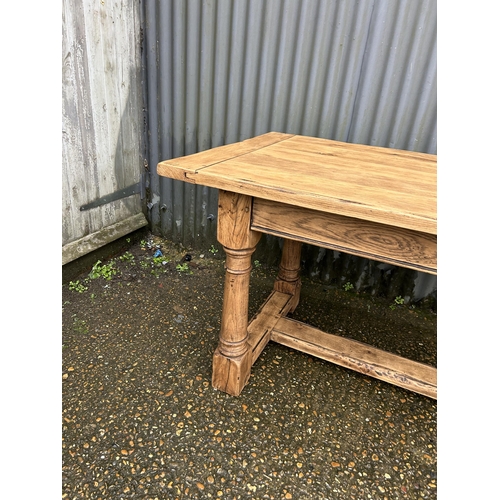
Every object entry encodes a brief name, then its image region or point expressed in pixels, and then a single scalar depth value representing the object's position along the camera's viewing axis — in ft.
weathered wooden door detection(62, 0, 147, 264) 8.11
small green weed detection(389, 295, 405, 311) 9.14
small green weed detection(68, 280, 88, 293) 8.78
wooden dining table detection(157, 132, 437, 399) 4.27
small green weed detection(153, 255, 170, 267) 10.19
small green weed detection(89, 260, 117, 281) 9.39
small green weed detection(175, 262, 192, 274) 9.95
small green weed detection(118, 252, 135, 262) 10.20
